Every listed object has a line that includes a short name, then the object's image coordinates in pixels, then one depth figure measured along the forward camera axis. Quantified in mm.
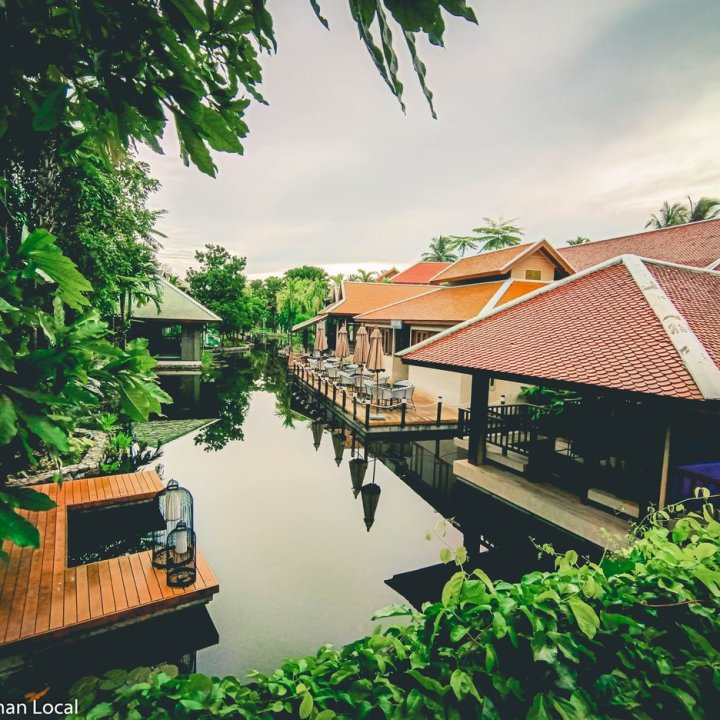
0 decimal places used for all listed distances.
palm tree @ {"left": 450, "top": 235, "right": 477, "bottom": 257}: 46375
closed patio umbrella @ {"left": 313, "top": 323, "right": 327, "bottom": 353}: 21600
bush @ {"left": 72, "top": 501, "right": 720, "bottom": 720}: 1443
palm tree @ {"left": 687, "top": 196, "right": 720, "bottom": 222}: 32812
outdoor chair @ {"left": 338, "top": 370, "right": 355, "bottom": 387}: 17172
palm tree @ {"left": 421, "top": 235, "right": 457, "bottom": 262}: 59859
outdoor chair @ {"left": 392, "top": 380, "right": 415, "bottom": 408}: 14773
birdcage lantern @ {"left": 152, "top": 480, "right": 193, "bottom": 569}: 5250
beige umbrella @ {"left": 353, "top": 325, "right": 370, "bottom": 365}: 16312
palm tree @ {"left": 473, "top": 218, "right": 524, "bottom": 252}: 41125
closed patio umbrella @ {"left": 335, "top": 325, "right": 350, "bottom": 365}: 18953
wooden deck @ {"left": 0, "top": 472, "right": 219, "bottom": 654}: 4152
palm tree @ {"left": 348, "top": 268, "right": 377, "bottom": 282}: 49250
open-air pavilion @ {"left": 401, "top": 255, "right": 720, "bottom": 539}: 6051
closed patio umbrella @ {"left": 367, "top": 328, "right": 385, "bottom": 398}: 15469
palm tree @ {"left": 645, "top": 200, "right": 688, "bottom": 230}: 35000
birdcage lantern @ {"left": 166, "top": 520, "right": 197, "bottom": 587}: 4934
